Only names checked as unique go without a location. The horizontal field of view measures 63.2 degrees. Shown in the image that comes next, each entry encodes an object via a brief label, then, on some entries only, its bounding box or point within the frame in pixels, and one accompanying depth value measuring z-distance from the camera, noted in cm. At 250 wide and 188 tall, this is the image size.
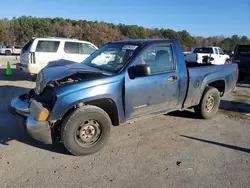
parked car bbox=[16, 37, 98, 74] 829
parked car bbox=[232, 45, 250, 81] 989
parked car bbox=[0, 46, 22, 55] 3126
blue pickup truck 299
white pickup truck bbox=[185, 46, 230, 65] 1679
